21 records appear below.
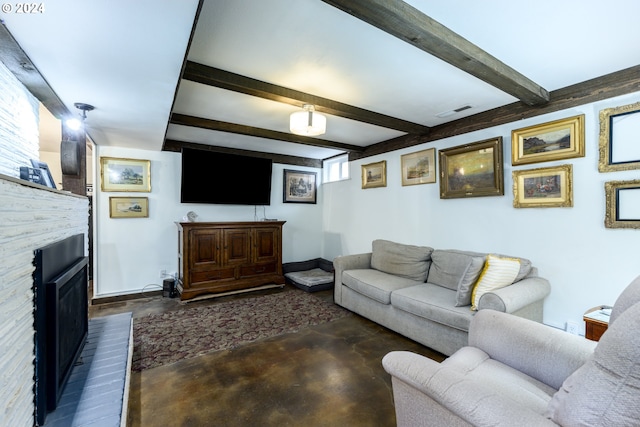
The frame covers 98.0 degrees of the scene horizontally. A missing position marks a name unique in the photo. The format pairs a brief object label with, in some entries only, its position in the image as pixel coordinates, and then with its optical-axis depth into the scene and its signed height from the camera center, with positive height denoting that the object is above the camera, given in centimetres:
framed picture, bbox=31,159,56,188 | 196 +30
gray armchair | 76 -65
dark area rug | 250 -122
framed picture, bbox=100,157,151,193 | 380 +55
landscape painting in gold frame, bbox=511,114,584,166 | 242 +67
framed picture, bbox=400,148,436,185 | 363 +63
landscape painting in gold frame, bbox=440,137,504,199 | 295 +50
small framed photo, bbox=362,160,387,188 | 432 +62
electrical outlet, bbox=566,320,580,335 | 242 -100
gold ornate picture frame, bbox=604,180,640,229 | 213 +7
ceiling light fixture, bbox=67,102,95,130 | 230 +88
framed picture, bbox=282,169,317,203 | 528 +52
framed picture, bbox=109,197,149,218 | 386 +9
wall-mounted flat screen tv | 422 +56
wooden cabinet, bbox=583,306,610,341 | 189 -77
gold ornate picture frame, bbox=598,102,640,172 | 213 +59
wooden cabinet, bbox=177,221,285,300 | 385 -64
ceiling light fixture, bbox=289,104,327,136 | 261 +87
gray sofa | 228 -78
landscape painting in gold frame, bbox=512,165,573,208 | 248 +24
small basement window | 524 +89
